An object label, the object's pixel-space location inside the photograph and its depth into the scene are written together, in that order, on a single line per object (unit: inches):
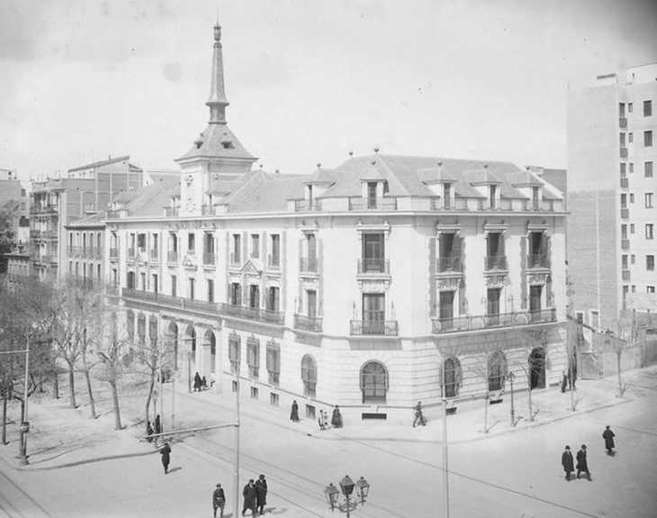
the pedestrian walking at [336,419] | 1555.1
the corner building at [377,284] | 1583.4
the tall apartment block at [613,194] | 2256.4
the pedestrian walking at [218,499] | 1072.2
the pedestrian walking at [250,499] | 1085.8
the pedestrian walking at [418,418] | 1546.5
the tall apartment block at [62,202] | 2915.8
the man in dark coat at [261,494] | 1096.2
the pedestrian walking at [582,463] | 1206.3
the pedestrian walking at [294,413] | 1608.0
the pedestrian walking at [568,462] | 1205.1
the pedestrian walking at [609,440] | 1334.9
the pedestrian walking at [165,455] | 1272.1
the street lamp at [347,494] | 1090.7
